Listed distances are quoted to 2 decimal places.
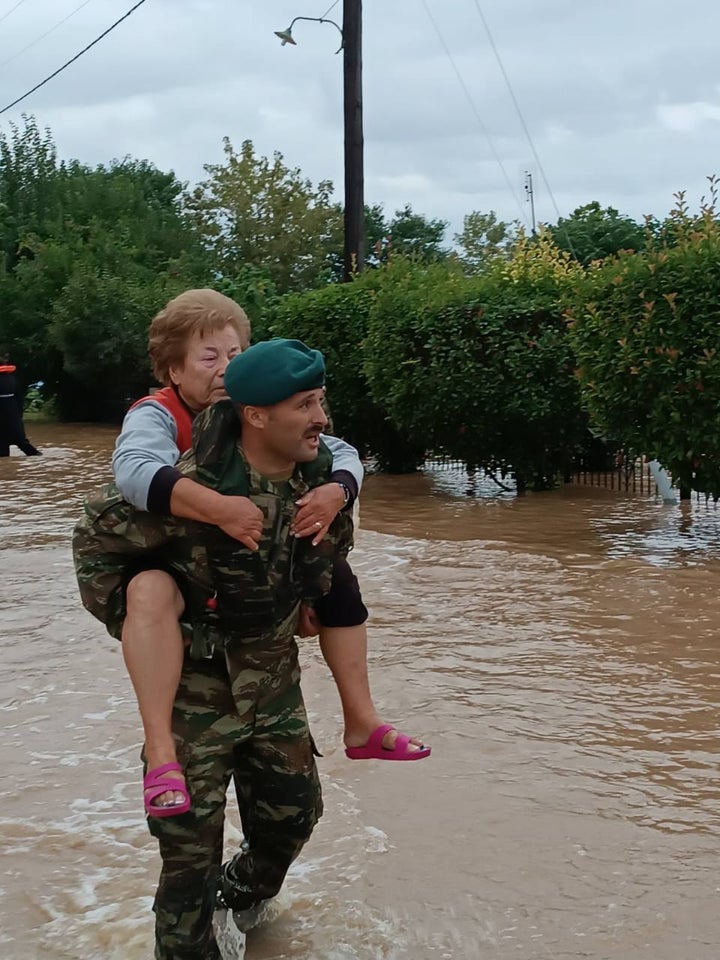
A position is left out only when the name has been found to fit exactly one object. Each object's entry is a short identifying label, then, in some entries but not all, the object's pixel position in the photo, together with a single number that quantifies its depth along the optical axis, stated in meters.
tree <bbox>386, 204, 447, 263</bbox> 84.06
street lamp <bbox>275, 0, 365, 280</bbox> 19.69
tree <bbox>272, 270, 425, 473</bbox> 16.36
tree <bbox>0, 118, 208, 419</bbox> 30.50
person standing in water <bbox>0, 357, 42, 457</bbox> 21.66
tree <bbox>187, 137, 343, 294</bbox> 47.12
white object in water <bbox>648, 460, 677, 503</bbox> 12.52
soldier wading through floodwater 3.32
